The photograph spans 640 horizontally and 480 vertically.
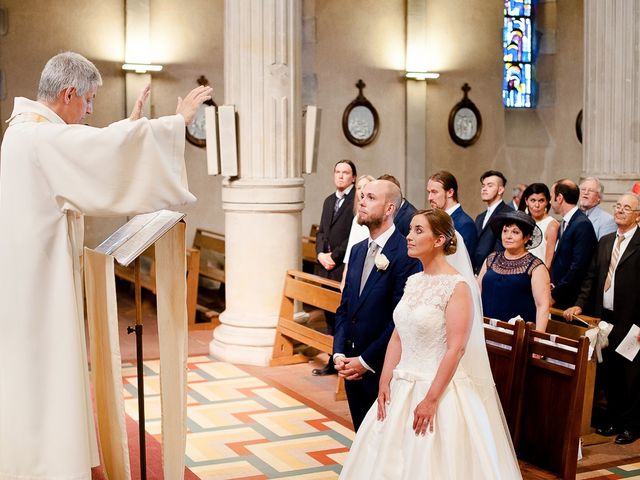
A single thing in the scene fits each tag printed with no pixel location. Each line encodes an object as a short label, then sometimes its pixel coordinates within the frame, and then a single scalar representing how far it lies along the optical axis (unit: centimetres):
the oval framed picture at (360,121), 1420
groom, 509
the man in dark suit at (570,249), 751
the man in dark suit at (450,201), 764
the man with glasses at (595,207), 834
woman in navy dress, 615
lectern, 425
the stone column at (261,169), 874
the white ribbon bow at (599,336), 639
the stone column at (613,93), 961
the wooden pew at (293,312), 802
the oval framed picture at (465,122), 1495
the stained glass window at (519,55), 1596
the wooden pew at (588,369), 638
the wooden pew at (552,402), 546
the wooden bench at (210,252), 1183
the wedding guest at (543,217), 786
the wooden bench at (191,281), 1054
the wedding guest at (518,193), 1214
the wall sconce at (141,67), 1266
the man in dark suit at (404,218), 747
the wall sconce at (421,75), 1445
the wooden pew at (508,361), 580
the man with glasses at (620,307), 671
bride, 457
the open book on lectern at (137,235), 393
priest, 389
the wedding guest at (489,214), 781
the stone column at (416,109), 1445
